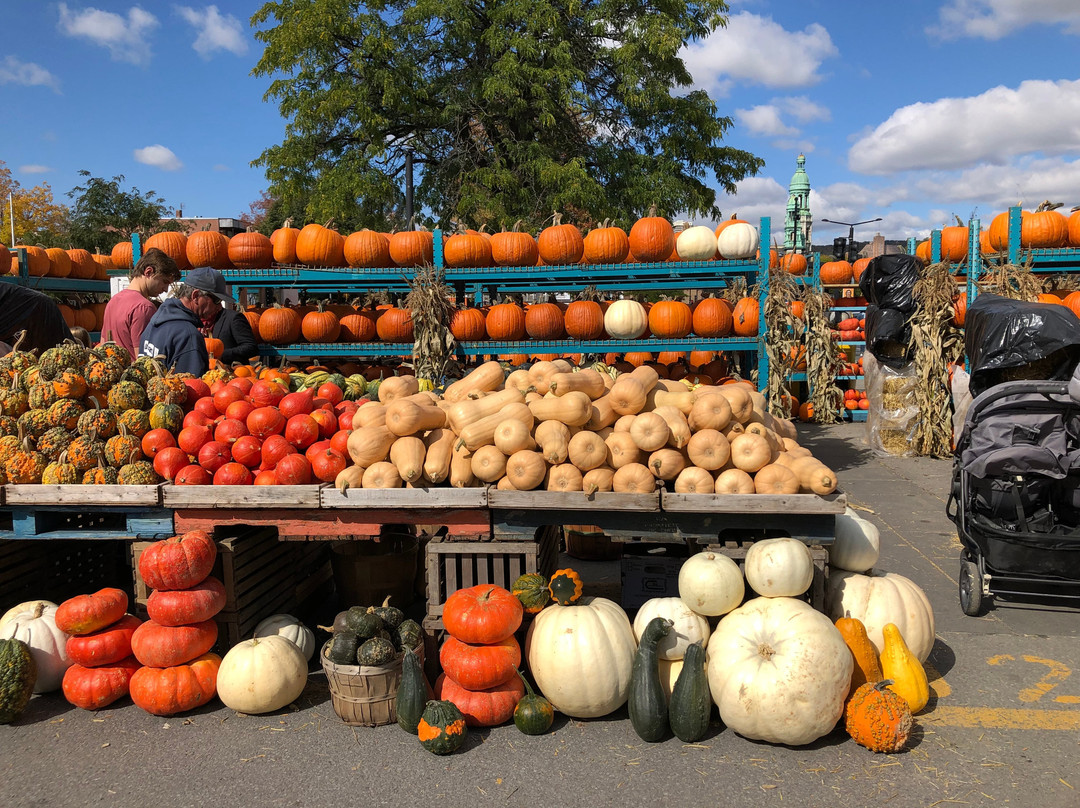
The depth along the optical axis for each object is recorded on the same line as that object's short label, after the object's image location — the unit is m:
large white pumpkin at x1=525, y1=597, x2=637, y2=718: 3.30
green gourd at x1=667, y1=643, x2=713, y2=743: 3.18
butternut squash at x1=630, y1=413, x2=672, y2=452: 3.78
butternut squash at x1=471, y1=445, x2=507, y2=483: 3.74
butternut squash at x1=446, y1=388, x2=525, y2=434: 3.90
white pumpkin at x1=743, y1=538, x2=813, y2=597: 3.42
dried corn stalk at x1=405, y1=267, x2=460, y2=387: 8.41
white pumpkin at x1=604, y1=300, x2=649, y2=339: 8.69
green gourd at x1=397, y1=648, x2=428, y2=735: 3.29
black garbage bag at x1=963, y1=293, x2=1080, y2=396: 4.55
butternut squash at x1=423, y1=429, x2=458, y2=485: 3.79
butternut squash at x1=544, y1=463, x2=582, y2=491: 3.73
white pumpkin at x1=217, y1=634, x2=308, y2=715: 3.45
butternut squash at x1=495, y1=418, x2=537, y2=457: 3.71
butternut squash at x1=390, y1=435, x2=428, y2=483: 3.74
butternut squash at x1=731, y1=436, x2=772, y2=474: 3.76
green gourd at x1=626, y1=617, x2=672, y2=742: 3.20
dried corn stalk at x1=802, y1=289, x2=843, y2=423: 11.66
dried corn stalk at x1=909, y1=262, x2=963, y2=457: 9.43
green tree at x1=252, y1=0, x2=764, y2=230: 17.23
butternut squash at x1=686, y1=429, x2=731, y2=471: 3.79
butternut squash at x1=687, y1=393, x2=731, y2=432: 3.84
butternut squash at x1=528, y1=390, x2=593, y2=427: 3.83
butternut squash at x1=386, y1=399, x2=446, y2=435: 3.83
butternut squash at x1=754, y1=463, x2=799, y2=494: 3.69
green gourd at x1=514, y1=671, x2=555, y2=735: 3.28
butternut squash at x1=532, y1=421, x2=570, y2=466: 3.74
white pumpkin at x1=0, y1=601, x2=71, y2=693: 3.70
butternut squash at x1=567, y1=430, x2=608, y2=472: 3.77
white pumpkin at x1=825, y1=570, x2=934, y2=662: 3.64
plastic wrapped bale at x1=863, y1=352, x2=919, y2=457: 9.59
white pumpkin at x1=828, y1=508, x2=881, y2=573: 3.91
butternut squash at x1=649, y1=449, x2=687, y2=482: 3.81
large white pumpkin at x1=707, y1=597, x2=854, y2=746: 3.05
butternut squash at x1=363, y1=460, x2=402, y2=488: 3.80
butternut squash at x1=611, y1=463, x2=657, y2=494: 3.72
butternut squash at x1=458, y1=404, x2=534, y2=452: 3.79
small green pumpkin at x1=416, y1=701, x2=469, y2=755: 3.15
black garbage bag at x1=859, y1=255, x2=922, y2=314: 9.65
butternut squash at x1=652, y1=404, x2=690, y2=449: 3.84
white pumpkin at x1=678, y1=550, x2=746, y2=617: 3.47
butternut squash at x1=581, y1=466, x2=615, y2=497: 3.67
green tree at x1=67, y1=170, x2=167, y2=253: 22.61
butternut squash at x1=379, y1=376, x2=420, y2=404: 4.45
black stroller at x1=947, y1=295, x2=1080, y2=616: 4.20
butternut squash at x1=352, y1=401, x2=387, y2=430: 3.98
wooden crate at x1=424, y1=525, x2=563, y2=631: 3.73
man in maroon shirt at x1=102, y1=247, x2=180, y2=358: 5.47
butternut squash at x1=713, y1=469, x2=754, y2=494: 3.71
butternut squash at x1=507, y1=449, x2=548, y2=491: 3.68
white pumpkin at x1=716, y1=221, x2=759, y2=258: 8.80
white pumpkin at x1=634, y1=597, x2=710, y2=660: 3.42
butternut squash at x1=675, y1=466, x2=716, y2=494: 3.75
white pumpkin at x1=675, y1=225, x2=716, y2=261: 8.70
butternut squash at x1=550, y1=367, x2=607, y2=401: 3.94
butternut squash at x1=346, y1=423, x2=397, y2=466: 3.87
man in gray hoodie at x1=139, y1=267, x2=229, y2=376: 5.22
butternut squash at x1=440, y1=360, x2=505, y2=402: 4.42
